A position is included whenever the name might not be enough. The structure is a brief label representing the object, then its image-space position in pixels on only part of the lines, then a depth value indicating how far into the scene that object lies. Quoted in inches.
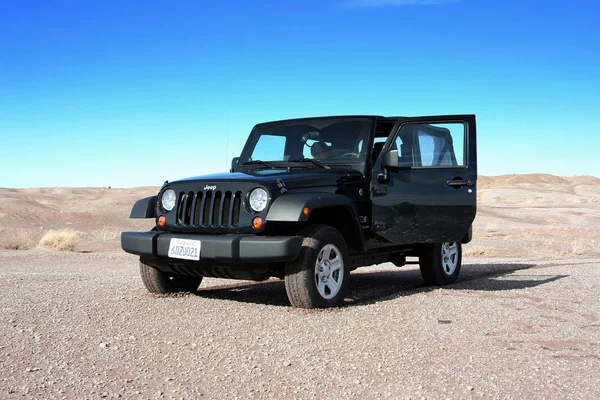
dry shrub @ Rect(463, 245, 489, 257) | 622.8
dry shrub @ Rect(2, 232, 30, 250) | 669.9
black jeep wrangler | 239.0
